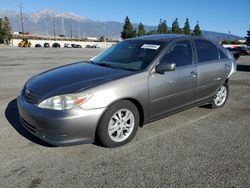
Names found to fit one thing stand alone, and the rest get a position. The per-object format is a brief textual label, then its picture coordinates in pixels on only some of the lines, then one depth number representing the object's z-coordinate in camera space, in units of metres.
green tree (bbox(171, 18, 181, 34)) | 62.15
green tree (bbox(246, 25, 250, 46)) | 57.85
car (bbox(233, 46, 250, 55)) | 25.69
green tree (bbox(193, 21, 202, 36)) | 62.20
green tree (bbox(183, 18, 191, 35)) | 61.61
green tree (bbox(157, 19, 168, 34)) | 64.34
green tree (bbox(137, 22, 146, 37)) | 60.03
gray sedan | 2.59
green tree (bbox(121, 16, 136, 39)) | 59.52
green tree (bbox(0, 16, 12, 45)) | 52.62
